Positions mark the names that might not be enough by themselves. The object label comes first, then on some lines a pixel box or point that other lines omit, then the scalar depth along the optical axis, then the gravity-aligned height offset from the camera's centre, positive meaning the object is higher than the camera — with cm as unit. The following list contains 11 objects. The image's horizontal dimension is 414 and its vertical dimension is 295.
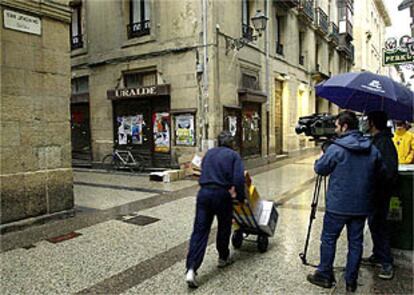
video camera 426 +3
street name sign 552 +178
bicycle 1266 -111
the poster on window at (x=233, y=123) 1238 +24
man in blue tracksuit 355 -66
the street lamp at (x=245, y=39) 1134 +319
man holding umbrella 362 -72
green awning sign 684 +153
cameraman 322 -53
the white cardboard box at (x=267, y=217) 425 -109
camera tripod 385 -86
